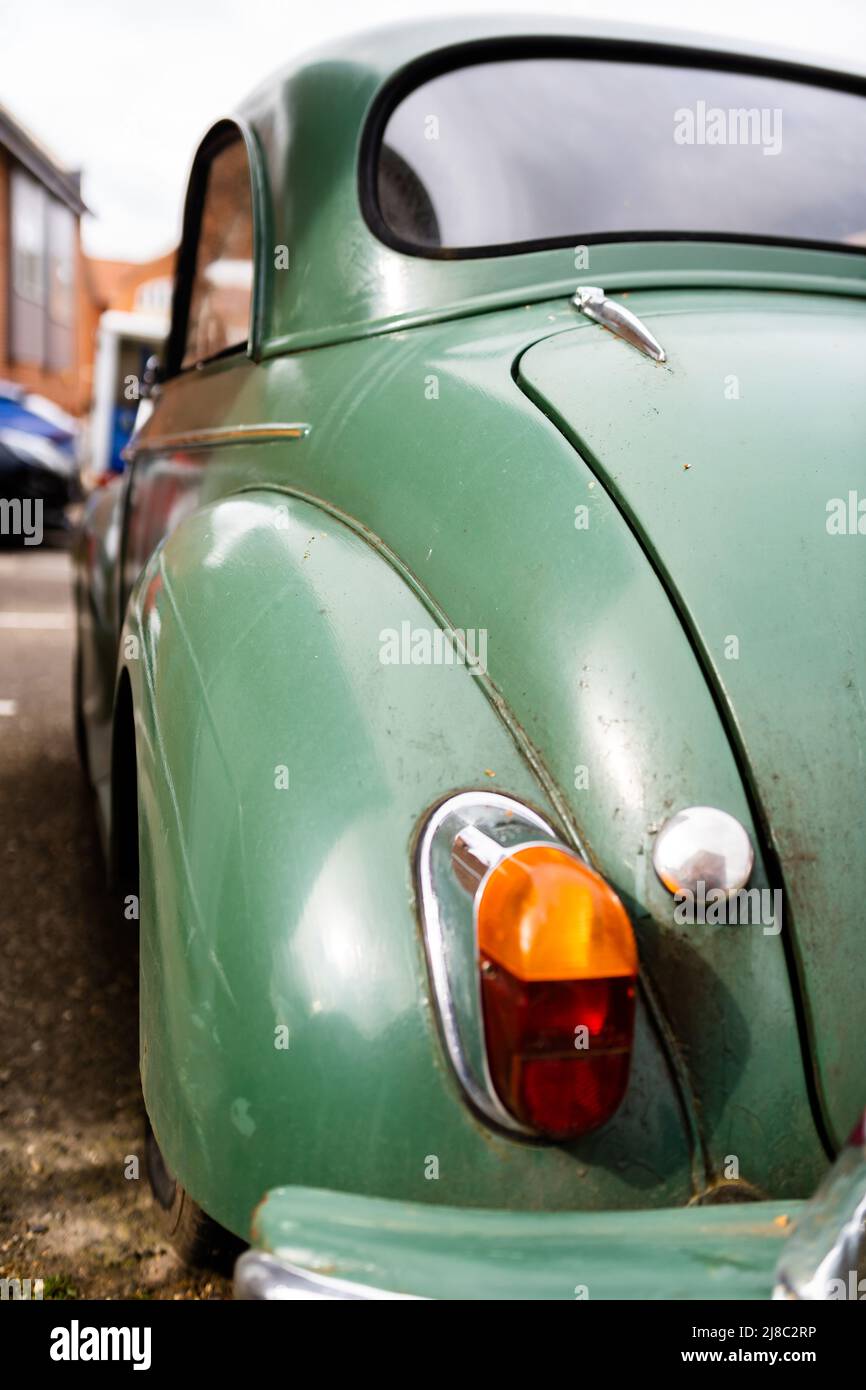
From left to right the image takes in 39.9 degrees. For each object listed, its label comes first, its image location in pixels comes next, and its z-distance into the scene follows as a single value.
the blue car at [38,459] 13.12
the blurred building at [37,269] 25.59
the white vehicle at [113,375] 13.43
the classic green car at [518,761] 1.22
